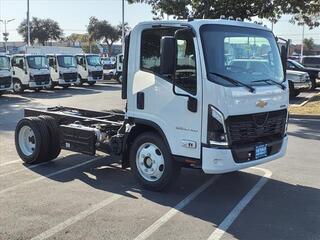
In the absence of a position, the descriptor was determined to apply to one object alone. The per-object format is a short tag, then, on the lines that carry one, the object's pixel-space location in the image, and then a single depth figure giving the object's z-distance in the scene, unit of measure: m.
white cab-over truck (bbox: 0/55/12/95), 18.29
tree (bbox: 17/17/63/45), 60.28
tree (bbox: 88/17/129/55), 64.59
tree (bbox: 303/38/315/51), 84.25
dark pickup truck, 18.76
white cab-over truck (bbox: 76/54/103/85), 24.67
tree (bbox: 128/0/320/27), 16.19
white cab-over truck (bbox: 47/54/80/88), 22.73
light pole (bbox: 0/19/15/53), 52.83
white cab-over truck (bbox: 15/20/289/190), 4.62
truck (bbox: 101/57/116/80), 29.48
